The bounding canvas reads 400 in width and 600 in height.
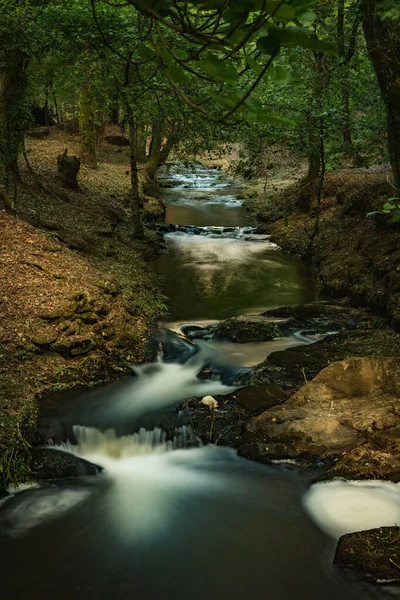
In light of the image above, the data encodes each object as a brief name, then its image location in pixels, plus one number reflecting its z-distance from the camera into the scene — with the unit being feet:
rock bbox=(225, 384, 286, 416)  22.82
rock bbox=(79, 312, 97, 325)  27.78
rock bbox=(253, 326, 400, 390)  25.36
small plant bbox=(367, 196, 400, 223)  14.70
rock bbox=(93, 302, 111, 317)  29.07
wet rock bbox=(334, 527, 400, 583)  13.69
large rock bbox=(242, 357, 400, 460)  19.53
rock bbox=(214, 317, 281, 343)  31.83
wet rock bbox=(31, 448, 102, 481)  19.12
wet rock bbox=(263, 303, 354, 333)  33.22
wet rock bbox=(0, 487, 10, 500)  17.78
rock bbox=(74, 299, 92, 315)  28.04
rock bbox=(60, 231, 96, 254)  38.80
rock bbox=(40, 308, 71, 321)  26.78
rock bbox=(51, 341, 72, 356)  25.67
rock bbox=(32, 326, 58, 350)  25.40
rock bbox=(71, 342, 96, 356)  26.14
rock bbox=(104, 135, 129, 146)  107.24
